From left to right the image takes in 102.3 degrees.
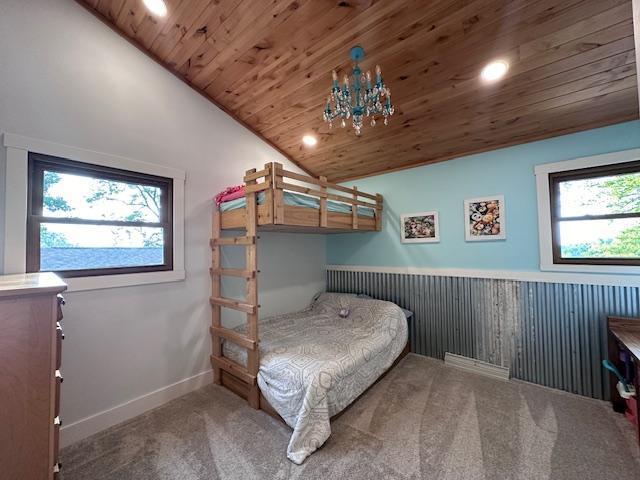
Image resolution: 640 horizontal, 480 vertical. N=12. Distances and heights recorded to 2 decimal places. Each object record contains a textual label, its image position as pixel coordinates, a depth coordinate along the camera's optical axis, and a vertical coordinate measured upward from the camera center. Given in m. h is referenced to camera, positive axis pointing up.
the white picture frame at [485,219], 2.81 +0.29
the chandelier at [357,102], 1.74 +1.01
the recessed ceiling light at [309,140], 3.22 +1.38
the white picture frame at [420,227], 3.26 +0.24
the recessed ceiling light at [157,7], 1.97 +1.91
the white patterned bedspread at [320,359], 1.83 -0.96
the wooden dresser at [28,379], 0.82 -0.41
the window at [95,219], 1.90 +0.28
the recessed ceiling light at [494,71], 1.98 +1.37
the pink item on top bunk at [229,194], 2.51 +0.57
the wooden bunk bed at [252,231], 2.20 +0.19
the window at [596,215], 2.29 +0.25
